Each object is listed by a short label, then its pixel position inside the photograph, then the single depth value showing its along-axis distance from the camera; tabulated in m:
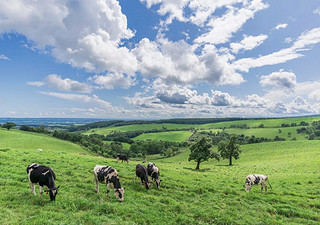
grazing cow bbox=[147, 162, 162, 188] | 15.32
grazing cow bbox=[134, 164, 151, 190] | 14.66
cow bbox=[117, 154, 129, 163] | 36.84
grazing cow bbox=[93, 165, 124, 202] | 11.45
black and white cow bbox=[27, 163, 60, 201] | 10.45
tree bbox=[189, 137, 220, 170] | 40.70
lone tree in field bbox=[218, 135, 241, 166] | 51.75
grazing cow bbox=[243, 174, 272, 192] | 17.13
